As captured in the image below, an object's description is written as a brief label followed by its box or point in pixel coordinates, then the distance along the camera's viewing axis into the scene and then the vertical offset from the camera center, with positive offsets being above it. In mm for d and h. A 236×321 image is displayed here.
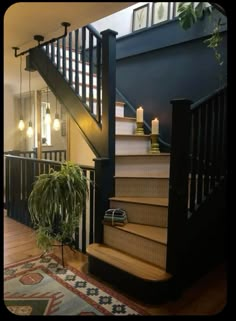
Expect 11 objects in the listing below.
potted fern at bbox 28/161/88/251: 2303 -446
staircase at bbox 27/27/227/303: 1877 -355
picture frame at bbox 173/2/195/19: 3305 +1713
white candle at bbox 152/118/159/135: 3147 +270
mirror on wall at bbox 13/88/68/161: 4867 +345
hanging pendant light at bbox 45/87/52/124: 3205 +400
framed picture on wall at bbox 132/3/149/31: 3782 +1860
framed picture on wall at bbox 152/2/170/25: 3492 +1798
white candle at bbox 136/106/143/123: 3340 +429
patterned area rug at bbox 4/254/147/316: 1785 -1033
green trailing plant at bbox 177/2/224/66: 2835 +1429
